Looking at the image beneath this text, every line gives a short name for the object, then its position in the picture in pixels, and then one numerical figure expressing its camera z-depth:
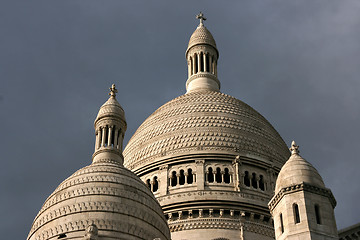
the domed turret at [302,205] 22.64
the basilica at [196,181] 24.09
